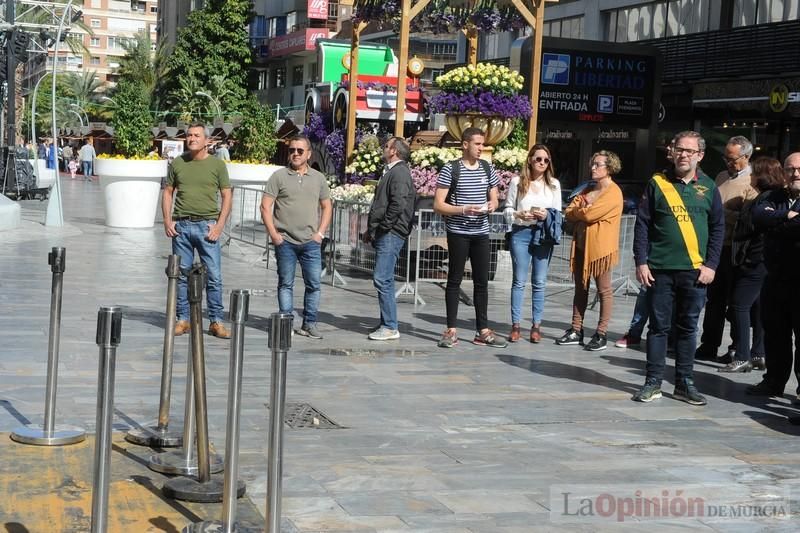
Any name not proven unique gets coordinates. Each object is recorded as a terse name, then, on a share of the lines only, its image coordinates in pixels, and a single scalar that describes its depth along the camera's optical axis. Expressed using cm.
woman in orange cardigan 1075
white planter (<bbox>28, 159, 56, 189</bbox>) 3453
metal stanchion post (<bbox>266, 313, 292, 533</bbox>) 468
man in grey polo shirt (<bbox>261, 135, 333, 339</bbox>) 1036
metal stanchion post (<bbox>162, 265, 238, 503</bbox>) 555
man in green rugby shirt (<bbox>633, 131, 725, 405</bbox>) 828
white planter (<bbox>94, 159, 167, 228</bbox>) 2155
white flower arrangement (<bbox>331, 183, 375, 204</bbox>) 1553
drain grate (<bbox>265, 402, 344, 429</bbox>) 718
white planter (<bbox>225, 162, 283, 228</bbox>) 1914
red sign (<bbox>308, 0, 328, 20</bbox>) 6575
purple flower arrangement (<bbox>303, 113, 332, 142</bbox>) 2045
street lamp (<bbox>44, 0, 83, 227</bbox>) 2183
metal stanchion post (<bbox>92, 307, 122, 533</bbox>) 462
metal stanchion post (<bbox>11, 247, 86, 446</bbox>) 641
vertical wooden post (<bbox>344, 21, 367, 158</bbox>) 1789
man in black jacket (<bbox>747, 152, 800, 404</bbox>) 830
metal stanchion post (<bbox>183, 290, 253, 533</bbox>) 502
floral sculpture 1550
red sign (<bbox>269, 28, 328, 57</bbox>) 6550
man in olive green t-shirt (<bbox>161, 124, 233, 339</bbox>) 1019
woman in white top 1086
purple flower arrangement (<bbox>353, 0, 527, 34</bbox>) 1777
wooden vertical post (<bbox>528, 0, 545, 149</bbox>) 1692
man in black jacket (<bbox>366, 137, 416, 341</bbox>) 1053
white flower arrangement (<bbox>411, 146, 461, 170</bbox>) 1544
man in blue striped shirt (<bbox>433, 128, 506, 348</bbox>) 1023
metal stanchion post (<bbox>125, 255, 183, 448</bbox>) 643
